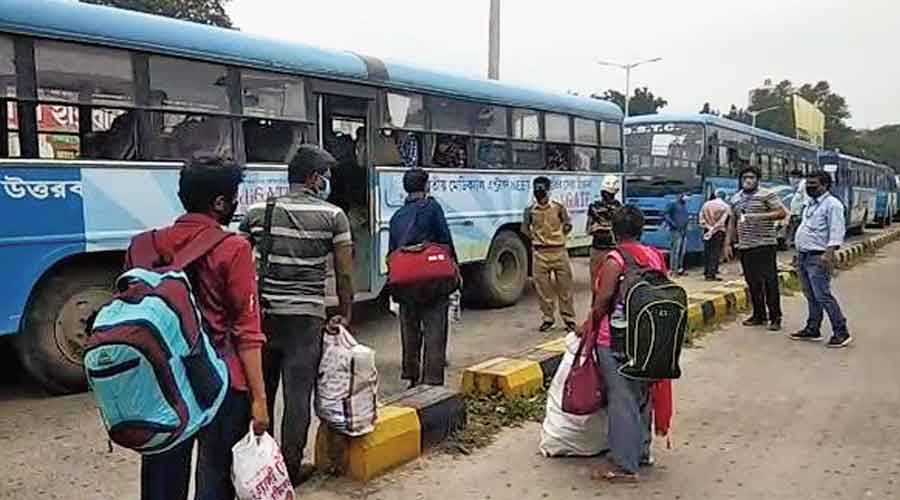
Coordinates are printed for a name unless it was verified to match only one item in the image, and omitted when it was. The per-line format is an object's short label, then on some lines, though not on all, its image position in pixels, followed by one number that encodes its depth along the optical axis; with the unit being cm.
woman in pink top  466
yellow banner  3691
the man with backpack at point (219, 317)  296
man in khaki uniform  898
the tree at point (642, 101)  7306
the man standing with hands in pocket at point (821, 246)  838
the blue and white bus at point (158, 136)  612
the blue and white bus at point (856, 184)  2683
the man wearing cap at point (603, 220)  738
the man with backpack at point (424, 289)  601
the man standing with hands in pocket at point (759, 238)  912
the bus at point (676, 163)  1628
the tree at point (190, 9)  3020
